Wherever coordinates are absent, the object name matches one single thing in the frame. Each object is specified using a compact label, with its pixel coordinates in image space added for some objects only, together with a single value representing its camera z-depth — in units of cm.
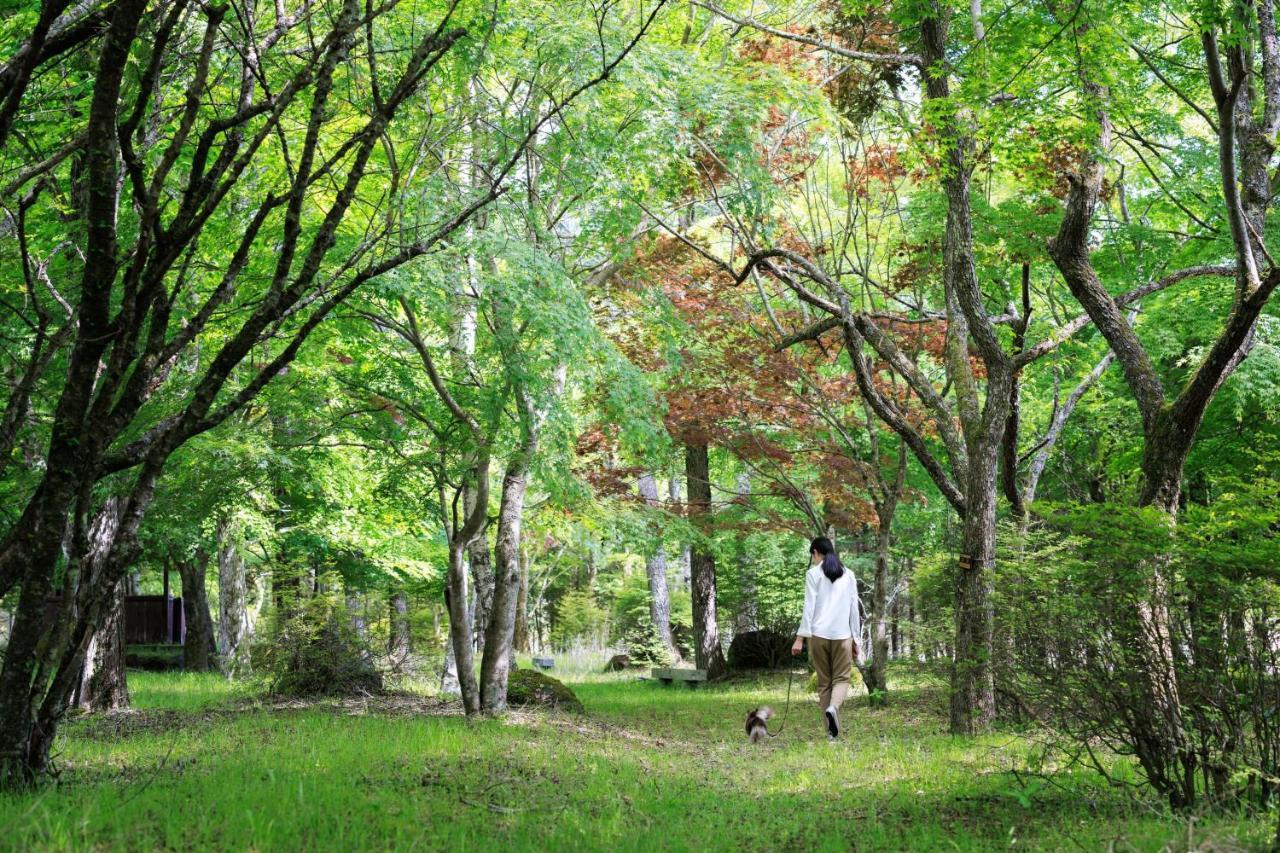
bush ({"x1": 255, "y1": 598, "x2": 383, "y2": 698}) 1230
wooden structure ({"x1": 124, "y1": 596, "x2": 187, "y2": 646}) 2794
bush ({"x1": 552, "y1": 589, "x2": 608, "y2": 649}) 2894
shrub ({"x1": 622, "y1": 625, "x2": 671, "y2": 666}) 2192
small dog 955
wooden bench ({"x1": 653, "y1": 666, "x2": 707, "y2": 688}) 1783
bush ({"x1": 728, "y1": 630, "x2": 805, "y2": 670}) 1903
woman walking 889
